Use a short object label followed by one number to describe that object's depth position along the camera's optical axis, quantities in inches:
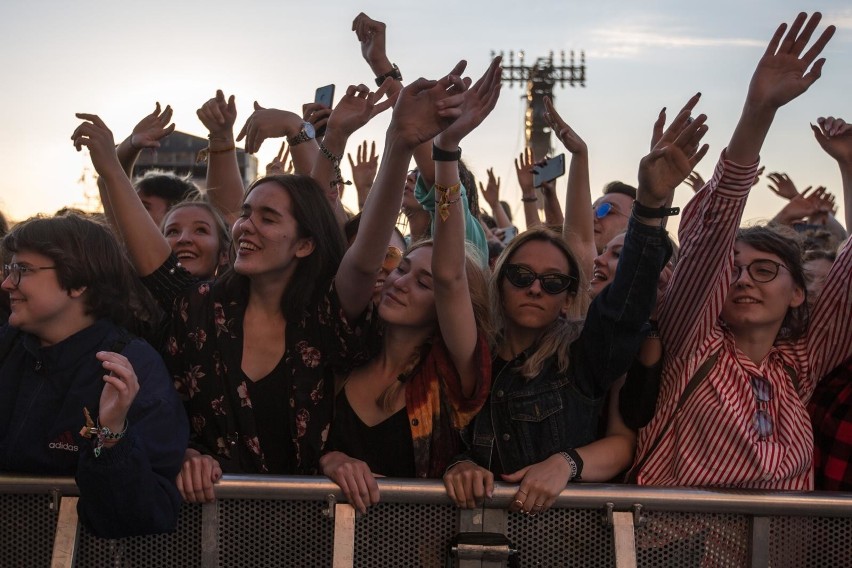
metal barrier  111.2
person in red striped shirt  125.3
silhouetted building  692.5
